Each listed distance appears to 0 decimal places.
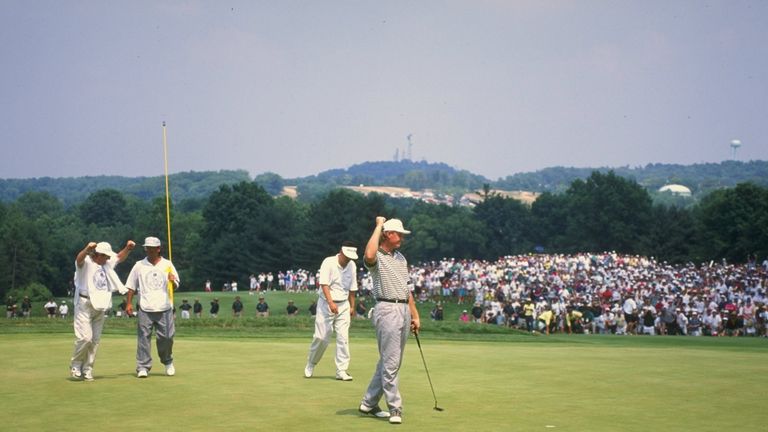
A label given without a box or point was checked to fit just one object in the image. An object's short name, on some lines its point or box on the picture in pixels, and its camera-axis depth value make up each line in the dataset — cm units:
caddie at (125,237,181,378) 1834
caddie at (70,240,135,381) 1792
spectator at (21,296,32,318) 6600
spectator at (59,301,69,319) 6291
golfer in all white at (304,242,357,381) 1858
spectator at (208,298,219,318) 5969
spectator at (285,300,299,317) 5790
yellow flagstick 1903
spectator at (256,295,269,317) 5747
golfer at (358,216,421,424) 1409
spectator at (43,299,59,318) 6544
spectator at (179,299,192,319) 5803
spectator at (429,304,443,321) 5531
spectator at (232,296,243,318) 5957
